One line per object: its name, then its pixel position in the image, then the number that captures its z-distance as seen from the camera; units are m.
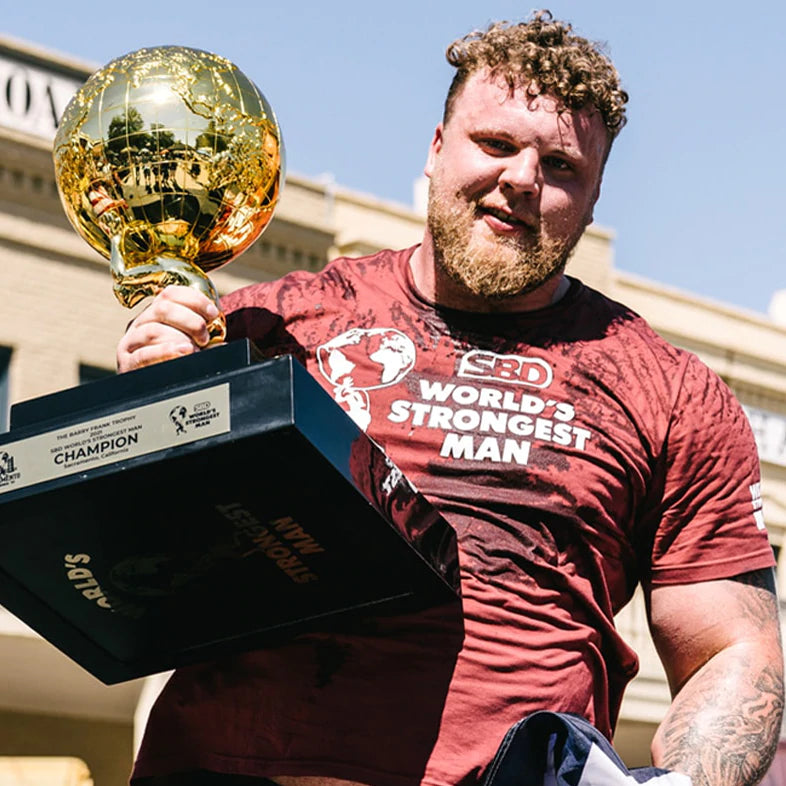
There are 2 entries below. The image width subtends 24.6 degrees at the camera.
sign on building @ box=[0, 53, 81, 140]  12.34
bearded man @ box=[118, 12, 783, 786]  2.62
